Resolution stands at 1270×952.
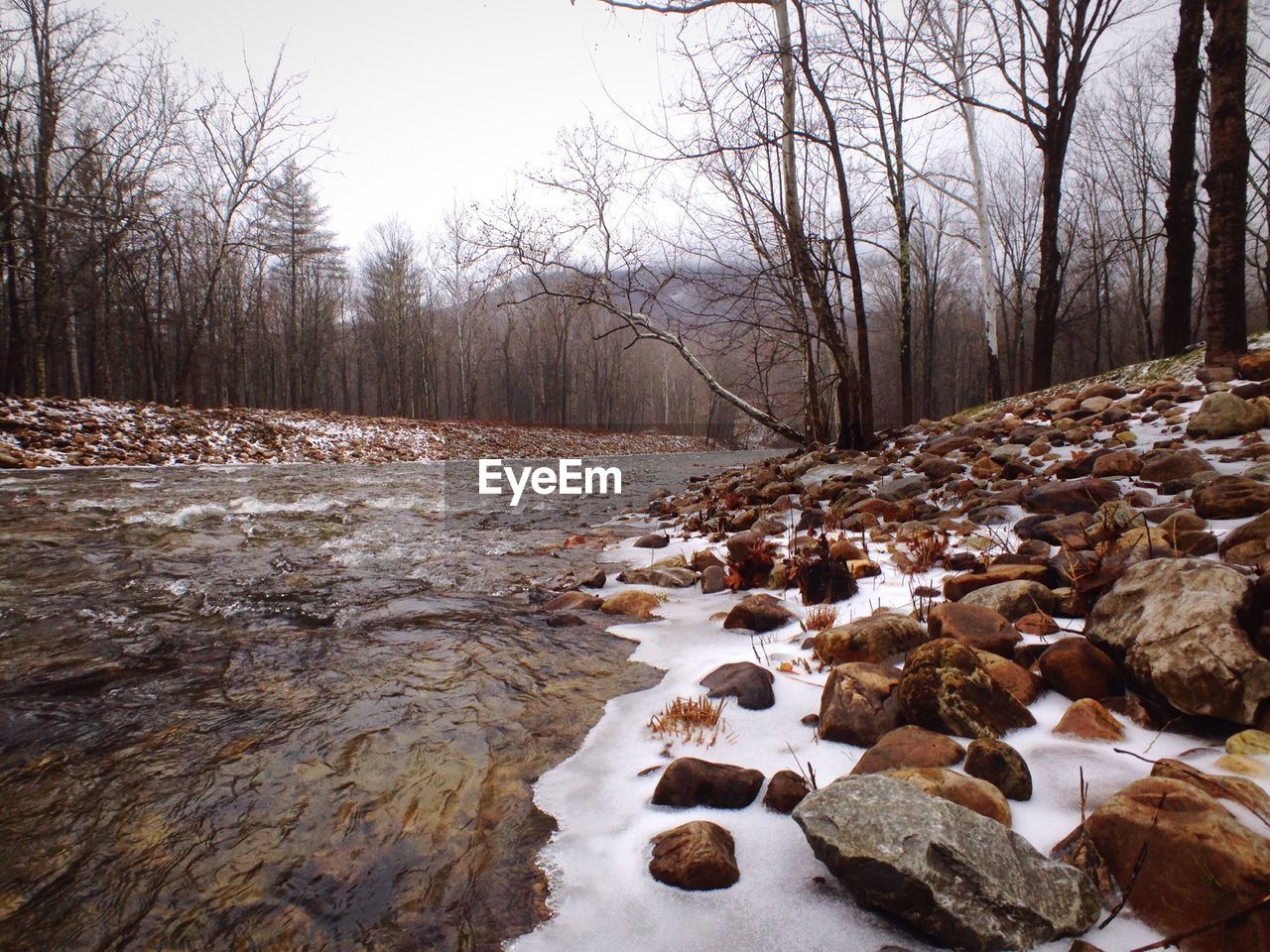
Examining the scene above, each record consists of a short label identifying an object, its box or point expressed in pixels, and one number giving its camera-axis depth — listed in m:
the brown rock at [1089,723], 1.66
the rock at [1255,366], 5.07
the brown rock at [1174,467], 3.45
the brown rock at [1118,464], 3.78
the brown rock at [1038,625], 2.21
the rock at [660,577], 4.20
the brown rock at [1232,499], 2.62
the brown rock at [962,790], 1.42
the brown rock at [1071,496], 3.42
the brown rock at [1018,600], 2.36
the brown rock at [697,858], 1.41
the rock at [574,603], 3.85
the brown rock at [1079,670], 1.84
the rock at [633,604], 3.66
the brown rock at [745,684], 2.26
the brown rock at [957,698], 1.77
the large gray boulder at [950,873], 1.13
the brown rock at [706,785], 1.68
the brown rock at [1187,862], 1.06
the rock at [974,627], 2.13
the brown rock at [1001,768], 1.50
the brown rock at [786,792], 1.63
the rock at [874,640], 2.37
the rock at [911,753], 1.64
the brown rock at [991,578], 2.56
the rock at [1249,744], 1.43
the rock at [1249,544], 2.10
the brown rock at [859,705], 1.91
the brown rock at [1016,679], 1.90
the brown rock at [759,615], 3.11
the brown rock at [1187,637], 1.54
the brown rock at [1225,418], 4.01
